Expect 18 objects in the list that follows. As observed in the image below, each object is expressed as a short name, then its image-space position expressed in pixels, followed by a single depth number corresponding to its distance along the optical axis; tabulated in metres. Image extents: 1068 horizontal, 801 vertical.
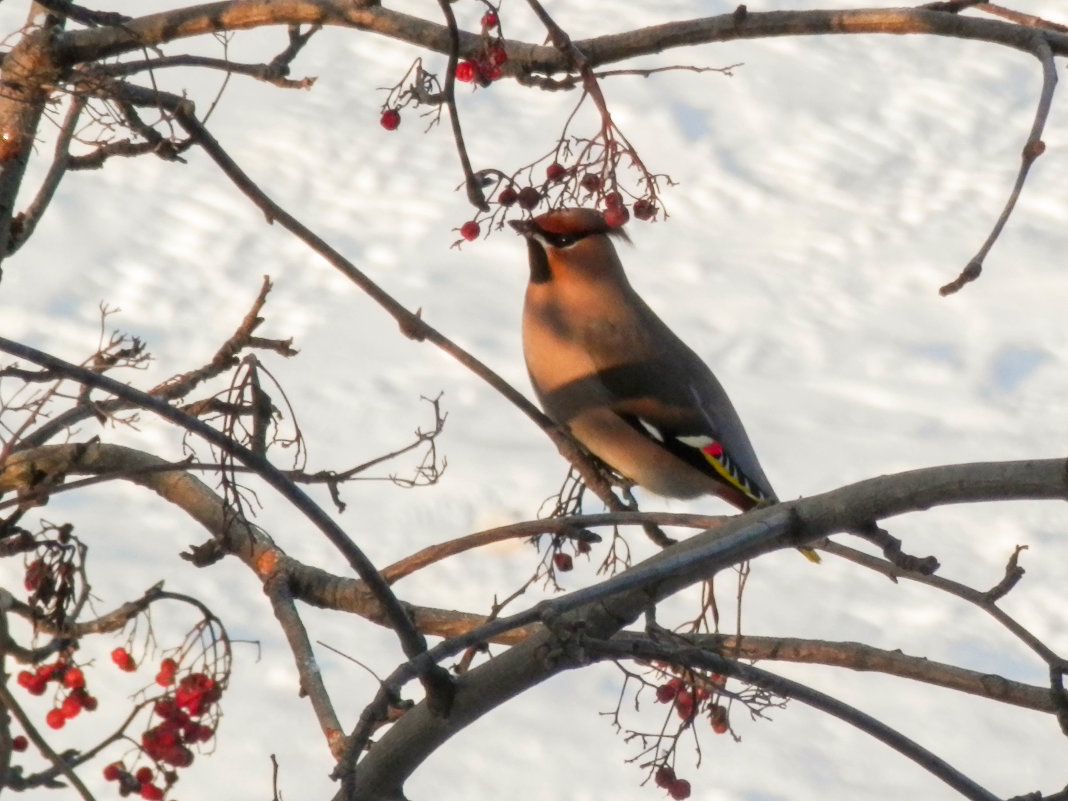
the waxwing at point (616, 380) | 9.02
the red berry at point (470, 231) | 8.66
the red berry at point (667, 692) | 8.57
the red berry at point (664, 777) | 8.59
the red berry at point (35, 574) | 8.50
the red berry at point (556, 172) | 8.54
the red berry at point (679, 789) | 8.59
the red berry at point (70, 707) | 8.57
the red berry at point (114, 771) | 8.52
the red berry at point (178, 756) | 8.50
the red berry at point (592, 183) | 8.55
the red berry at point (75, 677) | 8.56
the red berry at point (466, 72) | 8.57
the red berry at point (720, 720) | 8.54
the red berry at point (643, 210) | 8.57
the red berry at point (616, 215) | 8.55
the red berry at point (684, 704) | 8.54
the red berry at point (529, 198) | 8.58
